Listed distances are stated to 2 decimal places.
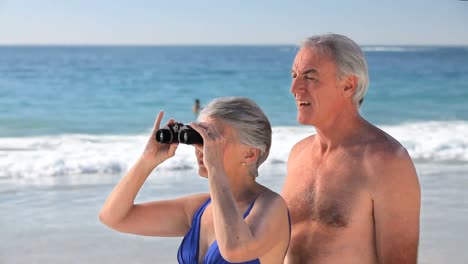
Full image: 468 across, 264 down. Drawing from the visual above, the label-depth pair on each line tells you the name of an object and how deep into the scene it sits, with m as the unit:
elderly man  2.45
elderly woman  2.09
